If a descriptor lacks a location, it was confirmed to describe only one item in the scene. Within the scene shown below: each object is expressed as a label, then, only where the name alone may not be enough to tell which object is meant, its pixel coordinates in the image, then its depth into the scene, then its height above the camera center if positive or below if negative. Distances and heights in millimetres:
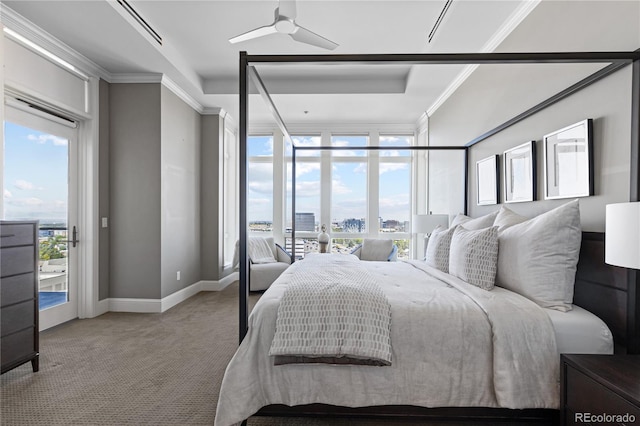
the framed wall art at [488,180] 3051 +316
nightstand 1185 -703
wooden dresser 2179 -588
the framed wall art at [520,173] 2477 +317
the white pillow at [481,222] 2638 -90
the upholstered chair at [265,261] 4801 -797
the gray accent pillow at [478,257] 2049 -300
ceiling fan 2402 +1421
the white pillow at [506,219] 2316 -51
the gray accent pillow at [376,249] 5082 -594
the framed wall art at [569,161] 1935 +326
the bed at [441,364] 1631 -824
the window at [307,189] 6289 +426
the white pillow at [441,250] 2705 -332
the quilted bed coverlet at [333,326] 1639 -593
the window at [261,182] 6152 +542
